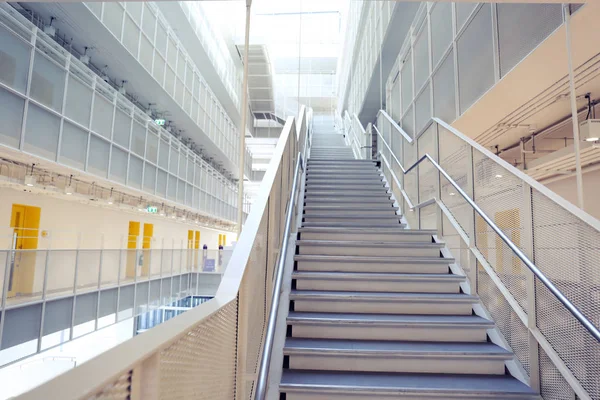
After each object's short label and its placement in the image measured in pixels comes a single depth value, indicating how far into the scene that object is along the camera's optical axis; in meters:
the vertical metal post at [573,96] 2.60
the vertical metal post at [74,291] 7.06
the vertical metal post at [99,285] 7.95
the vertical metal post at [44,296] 6.26
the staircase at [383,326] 2.58
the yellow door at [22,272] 5.65
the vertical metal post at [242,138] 3.50
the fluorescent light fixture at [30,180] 7.39
